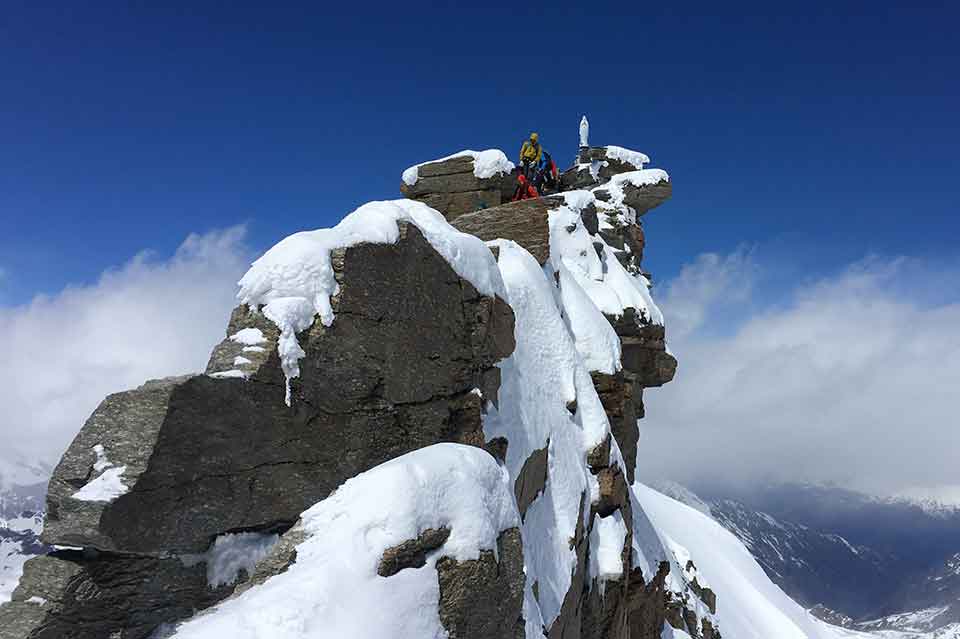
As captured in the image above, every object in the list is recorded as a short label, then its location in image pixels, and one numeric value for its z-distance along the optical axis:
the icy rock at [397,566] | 6.97
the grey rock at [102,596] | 7.30
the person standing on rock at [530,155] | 33.72
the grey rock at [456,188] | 33.19
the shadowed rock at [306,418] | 7.89
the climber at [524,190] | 31.50
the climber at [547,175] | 34.28
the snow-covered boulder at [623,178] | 46.25
